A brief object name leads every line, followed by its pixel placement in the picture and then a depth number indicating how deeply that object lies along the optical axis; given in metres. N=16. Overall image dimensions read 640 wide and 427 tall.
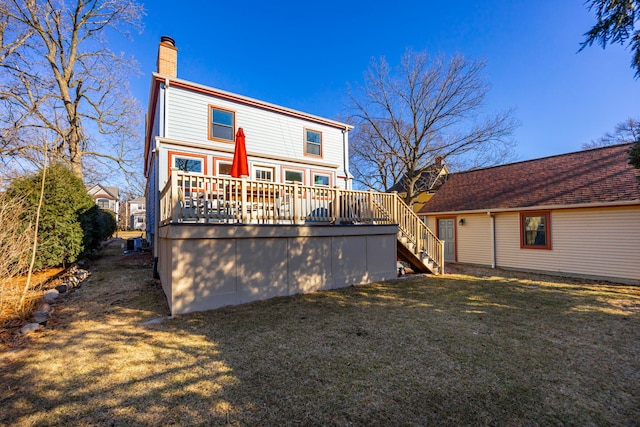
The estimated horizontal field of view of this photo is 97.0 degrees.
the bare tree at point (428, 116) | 17.83
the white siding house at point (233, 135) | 9.20
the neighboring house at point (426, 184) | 20.10
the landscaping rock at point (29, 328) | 4.28
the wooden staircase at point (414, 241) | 8.48
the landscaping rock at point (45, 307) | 5.15
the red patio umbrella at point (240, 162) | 6.62
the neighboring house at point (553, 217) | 8.70
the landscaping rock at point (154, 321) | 4.64
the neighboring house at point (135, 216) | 45.84
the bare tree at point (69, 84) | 12.37
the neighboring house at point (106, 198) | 41.78
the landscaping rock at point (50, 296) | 5.77
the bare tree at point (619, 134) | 24.39
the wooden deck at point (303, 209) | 5.28
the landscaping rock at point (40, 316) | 4.73
